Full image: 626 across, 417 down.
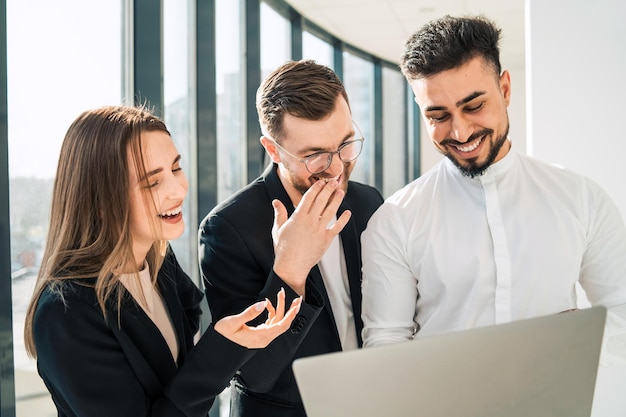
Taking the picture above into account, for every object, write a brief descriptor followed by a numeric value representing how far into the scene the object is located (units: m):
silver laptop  0.70
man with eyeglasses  1.39
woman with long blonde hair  1.12
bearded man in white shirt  1.34
